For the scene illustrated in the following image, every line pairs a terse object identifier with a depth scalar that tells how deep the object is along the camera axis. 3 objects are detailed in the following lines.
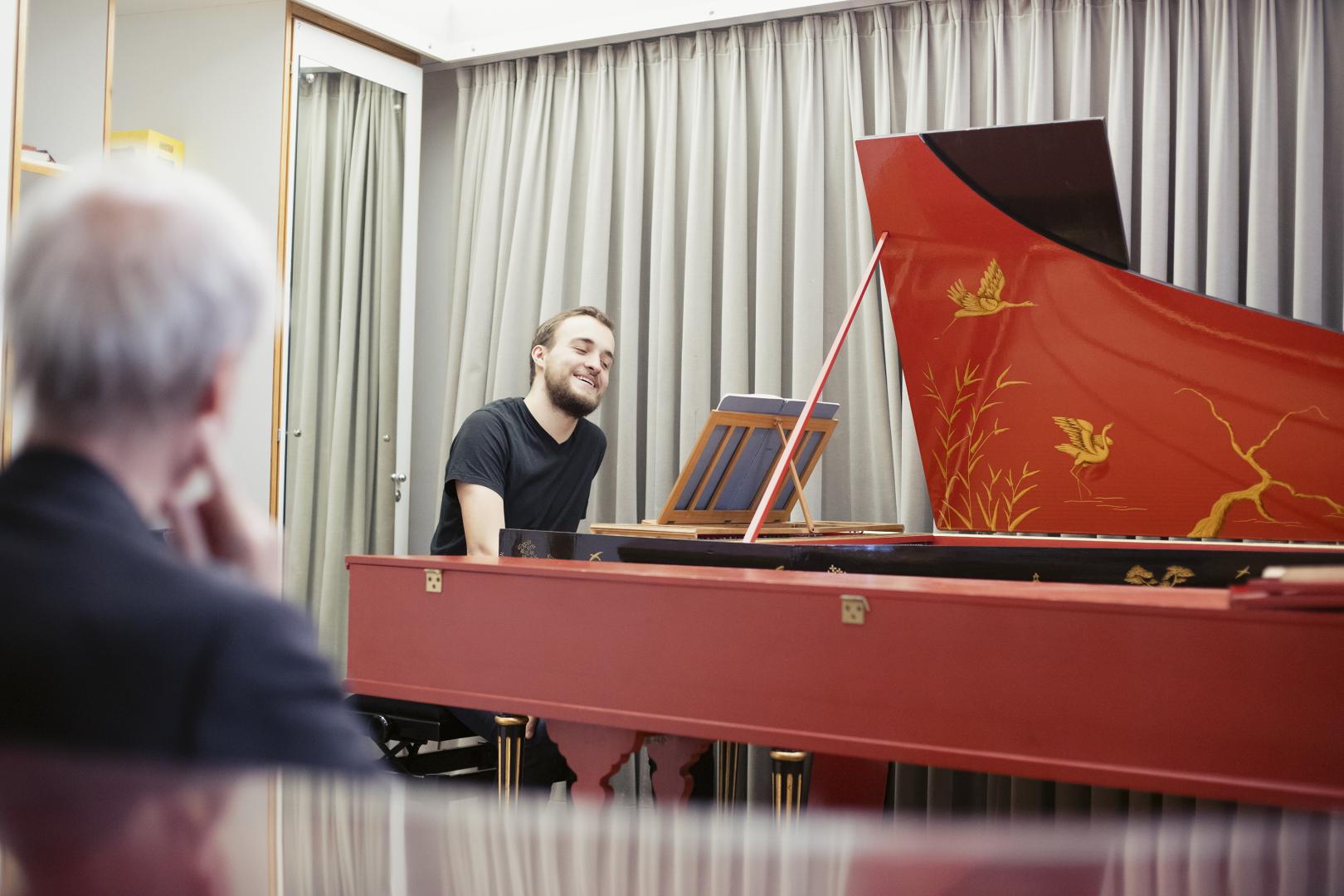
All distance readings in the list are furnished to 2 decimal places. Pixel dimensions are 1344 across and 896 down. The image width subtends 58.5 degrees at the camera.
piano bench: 2.49
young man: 2.73
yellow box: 3.42
